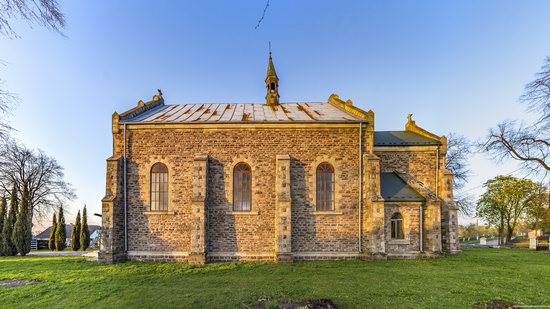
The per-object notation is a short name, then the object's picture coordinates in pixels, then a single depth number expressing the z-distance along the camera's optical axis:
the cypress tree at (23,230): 22.44
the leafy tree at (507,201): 35.06
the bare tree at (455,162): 31.69
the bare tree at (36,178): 35.63
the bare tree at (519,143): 19.86
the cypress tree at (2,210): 23.33
